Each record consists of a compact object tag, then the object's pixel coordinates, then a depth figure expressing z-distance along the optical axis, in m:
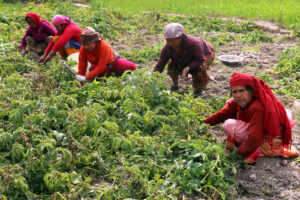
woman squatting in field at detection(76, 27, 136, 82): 4.54
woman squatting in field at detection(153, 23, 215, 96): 4.27
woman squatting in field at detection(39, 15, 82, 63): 5.49
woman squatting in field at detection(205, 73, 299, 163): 2.97
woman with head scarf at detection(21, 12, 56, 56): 6.23
